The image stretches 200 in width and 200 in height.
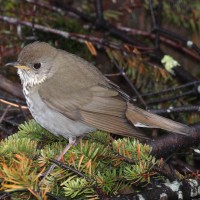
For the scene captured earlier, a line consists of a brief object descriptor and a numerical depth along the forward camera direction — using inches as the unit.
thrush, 231.6
